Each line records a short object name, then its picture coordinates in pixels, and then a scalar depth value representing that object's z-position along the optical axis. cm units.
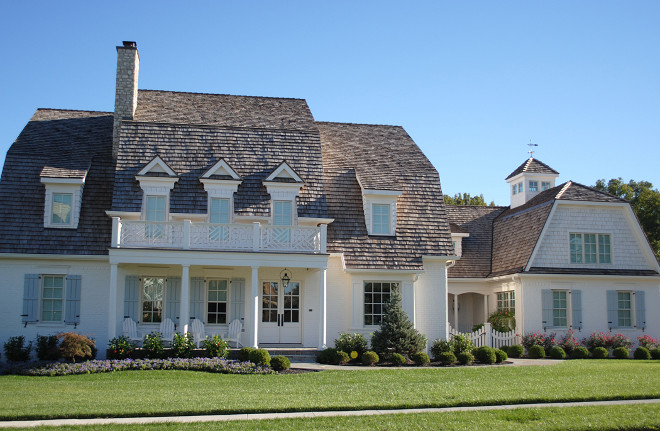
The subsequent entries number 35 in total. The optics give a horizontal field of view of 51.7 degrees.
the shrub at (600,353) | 2597
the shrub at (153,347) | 2105
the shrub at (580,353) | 2602
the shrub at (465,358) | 2212
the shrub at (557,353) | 2555
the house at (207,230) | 2264
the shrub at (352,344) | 2267
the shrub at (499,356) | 2278
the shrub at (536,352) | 2545
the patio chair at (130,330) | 2200
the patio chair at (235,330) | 2288
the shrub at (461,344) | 2386
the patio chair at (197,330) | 2186
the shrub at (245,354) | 2053
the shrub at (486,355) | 2234
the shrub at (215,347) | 2114
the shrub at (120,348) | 2092
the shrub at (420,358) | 2197
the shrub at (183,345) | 2108
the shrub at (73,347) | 1956
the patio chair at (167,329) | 2219
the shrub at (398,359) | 2188
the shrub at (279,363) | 1959
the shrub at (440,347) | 2380
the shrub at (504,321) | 2830
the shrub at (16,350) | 2138
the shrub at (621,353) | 2598
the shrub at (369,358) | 2167
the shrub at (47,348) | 2036
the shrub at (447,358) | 2209
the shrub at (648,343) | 2698
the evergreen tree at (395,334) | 2275
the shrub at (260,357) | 2006
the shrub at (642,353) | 2588
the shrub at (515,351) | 2558
